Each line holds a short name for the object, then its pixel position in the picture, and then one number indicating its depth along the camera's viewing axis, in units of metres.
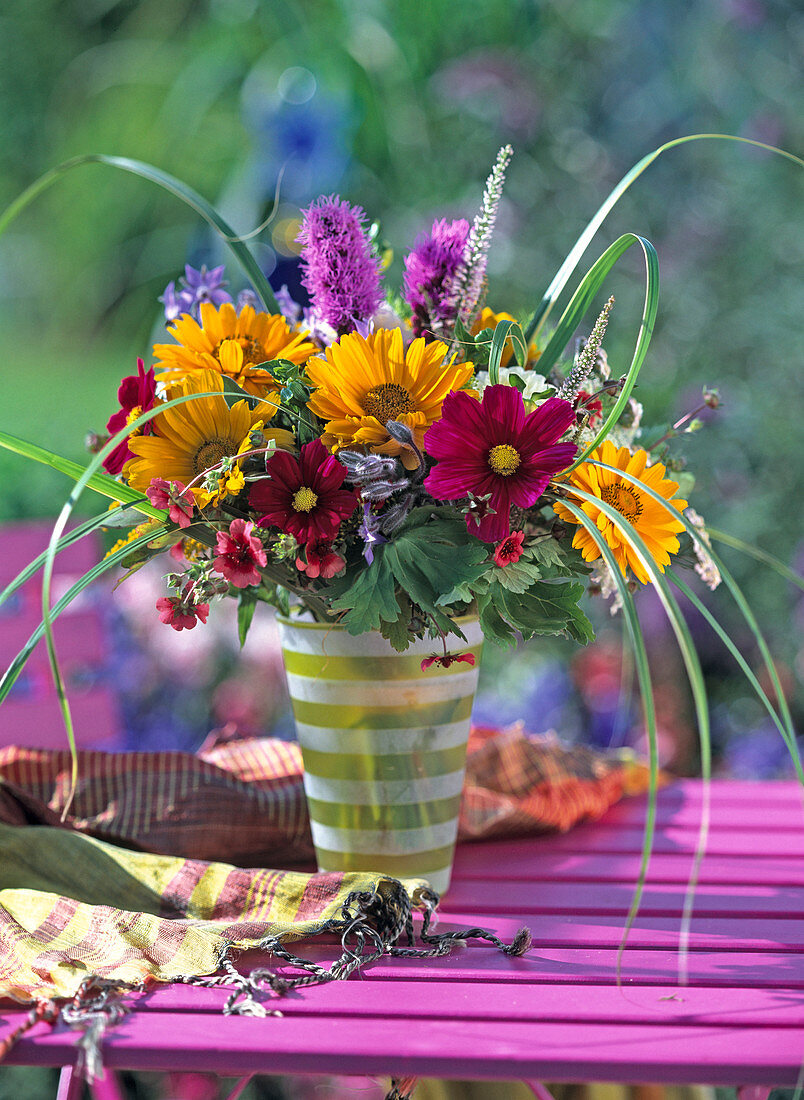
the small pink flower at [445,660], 1.68
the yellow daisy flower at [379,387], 1.66
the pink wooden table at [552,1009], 1.56
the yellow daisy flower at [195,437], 1.68
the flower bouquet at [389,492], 1.64
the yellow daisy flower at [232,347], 1.72
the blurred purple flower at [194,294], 1.78
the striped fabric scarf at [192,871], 1.65
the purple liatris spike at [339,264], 1.69
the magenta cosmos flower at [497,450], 1.63
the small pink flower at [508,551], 1.65
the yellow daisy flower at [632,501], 1.68
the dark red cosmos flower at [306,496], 1.65
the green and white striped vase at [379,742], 1.73
